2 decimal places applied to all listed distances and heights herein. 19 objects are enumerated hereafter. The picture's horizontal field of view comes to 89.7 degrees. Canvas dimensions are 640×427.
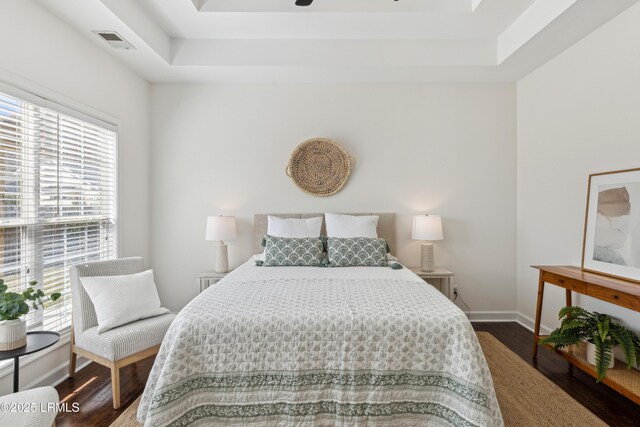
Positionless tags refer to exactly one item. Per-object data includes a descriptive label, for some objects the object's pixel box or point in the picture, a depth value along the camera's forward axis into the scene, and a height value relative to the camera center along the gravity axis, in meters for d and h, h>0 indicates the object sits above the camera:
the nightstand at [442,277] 3.35 -0.67
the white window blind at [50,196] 2.14 +0.09
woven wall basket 3.68 +0.51
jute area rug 1.97 -1.26
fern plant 2.13 -0.86
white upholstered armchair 2.11 -0.87
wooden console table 2.04 -0.56
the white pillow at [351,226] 3.38 -0.15
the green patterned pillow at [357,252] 3.04 -0.39
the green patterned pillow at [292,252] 3.06 -0.39
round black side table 1.74 -0.79
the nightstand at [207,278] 3.35 -0.72
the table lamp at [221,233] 3.40 -0.25
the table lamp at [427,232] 3.42 -0.21
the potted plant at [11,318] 1.76 -0.62
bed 1.69 -0.84
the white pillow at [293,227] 3.39 -0.17
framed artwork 2.34 -0.07
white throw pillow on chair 2.26 -0.66
